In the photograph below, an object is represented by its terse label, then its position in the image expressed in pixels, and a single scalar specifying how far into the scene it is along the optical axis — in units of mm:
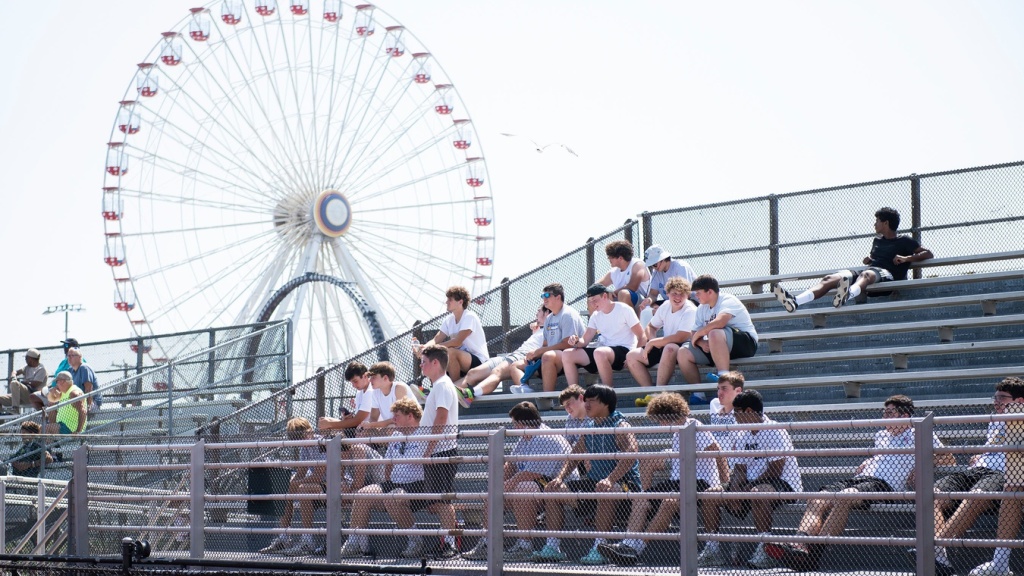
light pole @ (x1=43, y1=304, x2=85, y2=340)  54144
